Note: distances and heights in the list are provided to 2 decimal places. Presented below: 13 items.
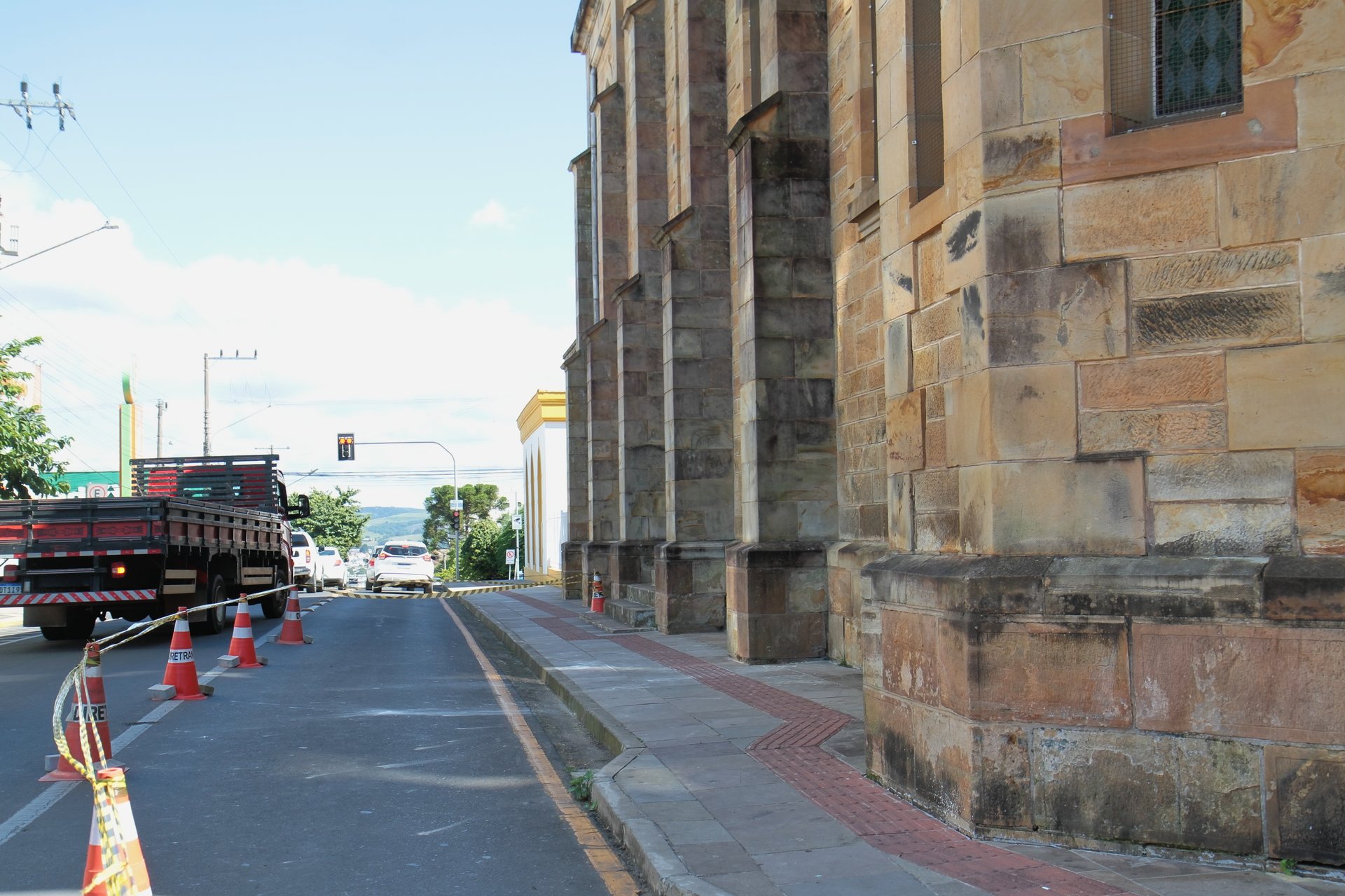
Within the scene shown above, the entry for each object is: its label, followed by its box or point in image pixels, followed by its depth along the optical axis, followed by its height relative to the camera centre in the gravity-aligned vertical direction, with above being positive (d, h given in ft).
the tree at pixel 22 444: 79.87 +5.69
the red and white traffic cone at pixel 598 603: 68.03 -4.99
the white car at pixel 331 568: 124.77 -5.01
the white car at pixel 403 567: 118.21 -4.70
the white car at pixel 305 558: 108.17 -3.44
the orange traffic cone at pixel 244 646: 44.06 -4.63
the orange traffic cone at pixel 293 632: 53.83 -5.05
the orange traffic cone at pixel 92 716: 24.02 -4.09
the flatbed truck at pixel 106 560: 50.47 -1.55
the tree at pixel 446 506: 360.48 +4.00
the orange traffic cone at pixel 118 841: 12.39 -3.37
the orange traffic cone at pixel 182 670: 35.14 -4.40
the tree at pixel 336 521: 286.25 +0.22
